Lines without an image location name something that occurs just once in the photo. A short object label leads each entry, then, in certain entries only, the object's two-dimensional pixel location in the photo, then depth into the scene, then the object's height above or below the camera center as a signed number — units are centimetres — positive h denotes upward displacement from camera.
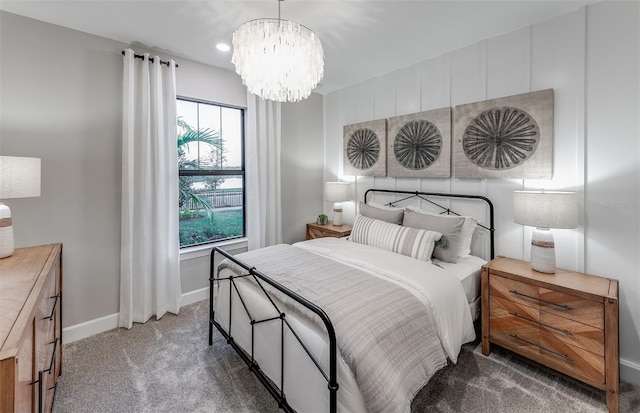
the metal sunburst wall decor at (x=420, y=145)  290 +63
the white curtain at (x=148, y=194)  263 +8
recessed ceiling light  272 +150
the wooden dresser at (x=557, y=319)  170 -77
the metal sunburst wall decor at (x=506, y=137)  230 +57
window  326 +36
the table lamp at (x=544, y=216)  197 -9
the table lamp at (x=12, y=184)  165 +11
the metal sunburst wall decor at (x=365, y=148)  346 +69
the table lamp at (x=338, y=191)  371 +15
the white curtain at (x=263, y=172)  348 +38
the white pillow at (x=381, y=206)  299 -3
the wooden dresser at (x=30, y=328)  84 -48
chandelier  168 +89
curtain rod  266 +136
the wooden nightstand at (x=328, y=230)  355 -35
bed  132 -61
